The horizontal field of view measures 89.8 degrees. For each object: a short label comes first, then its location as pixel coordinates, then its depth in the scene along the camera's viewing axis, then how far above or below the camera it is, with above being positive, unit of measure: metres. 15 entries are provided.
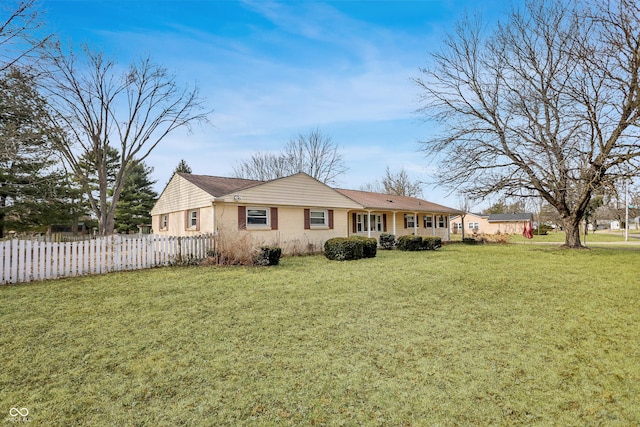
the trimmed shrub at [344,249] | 13.12 -0.82
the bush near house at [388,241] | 19.17 -0.80
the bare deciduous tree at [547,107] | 12.74 +5.53
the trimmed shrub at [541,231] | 42.97 -1.13
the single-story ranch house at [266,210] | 14.89 +1.18
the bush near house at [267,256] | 11.10 -0.84
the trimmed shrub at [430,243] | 18.02 -0.94
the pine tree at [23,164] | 9.32 +3.20
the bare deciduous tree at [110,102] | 19.16 +8.57
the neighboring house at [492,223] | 45.91 +0.24
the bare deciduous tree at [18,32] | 8.84 +5.80
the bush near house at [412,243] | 17.78 -0.89
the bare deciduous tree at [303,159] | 39.41 +9.00
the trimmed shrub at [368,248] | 13.87 -0.84
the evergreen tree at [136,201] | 32.00 +3.54
